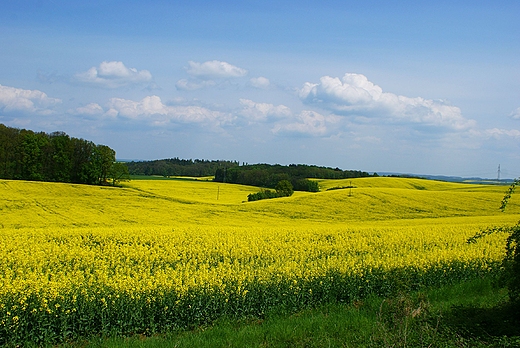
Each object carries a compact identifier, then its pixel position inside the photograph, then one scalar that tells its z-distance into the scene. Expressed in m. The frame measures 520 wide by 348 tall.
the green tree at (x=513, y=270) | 7.36
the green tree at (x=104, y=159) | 46.34
